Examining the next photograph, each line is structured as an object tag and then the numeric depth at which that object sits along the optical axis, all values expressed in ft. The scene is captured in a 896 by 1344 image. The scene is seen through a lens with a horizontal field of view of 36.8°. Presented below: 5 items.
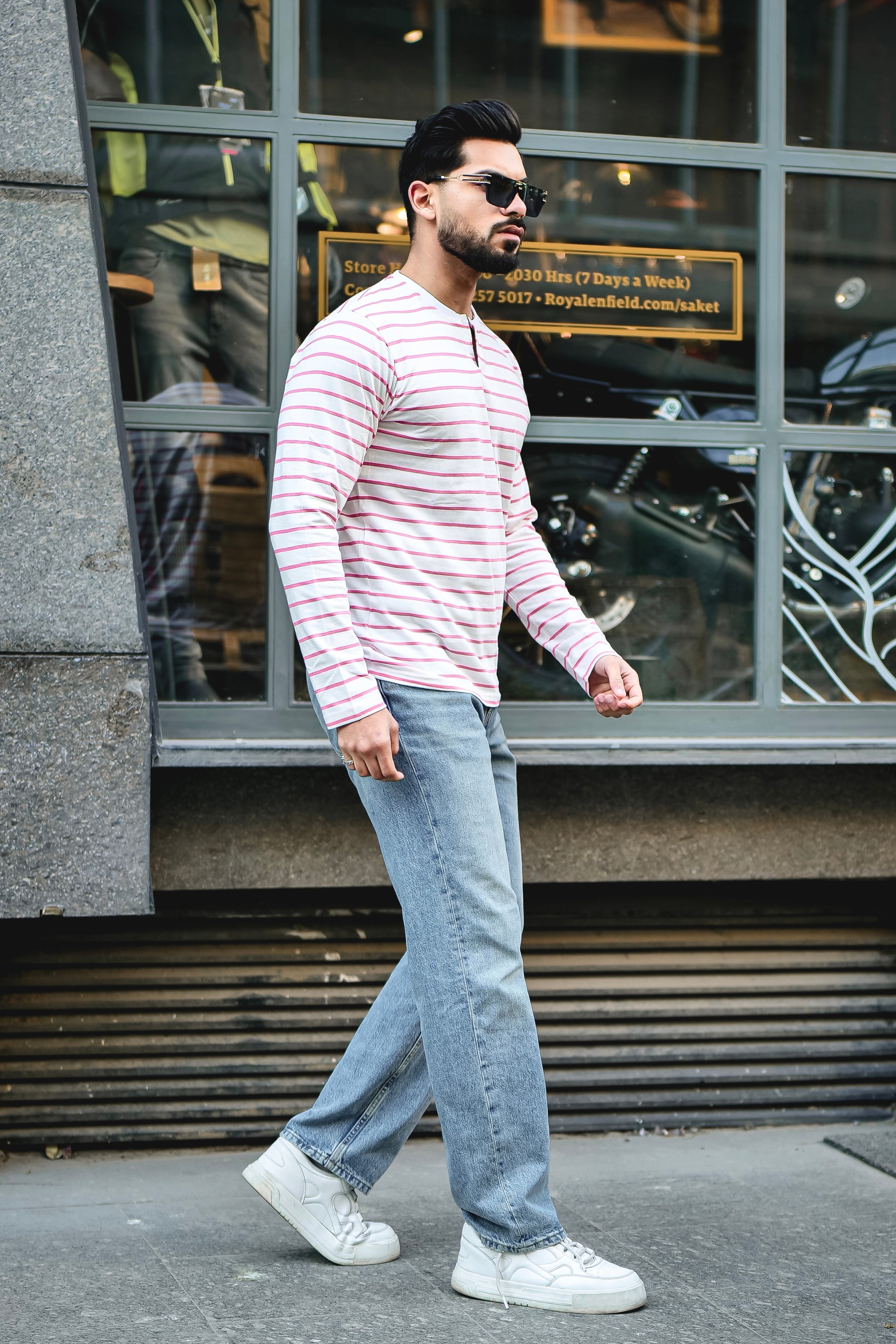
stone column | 11.07
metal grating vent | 12.41
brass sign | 13.64
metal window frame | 12.73
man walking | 8.45
